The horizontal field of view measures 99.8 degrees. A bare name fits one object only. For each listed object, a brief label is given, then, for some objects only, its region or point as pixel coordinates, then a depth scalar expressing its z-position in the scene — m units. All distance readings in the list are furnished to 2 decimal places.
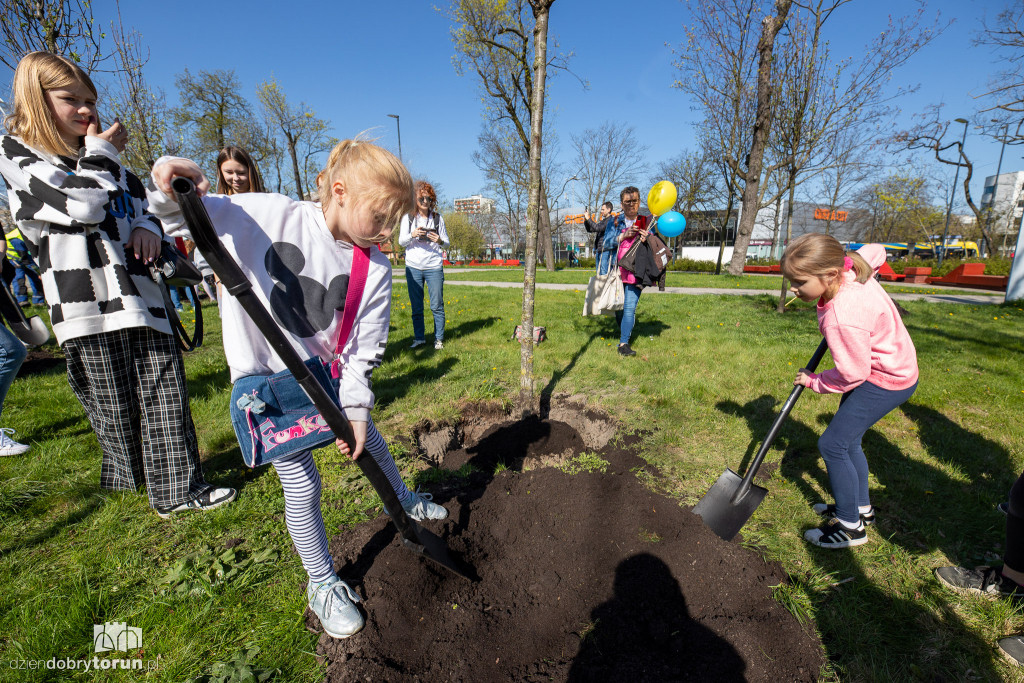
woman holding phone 5.53
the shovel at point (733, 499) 2.45
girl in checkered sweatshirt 1.99
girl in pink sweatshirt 2.19
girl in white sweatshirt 1.54
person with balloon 5.36
